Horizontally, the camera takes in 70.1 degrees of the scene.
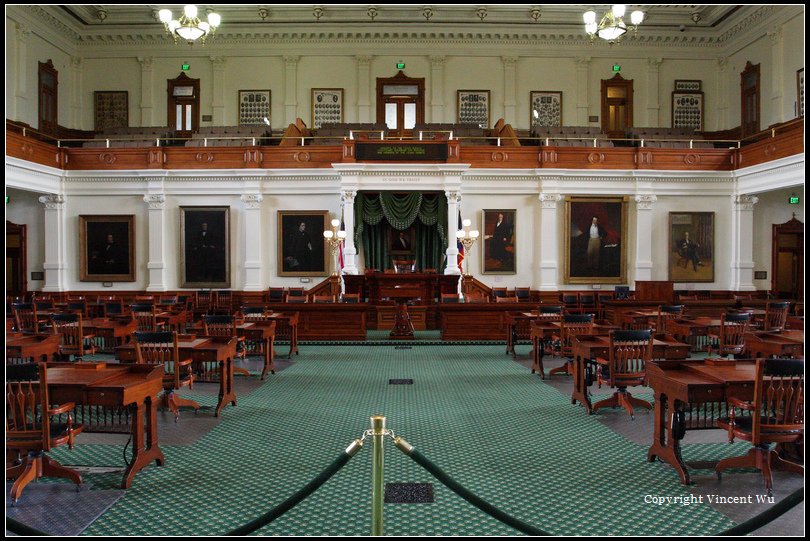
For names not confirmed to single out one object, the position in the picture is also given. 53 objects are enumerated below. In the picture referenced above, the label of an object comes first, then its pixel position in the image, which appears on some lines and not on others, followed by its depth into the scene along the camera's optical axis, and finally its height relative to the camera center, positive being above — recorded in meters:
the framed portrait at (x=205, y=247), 18.09 +0.54
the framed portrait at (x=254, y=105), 22.73 +6.27
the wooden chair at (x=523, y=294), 16.11 -0.83
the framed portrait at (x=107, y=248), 18.06 +0.51
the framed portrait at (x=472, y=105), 22.64 +6.24
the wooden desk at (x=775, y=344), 7.09 -1.00
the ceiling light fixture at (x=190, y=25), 13.16 +5.59
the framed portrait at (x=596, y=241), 18.05 +0.72
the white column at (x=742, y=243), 17.98 +0.66
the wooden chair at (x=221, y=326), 8.80 -0.94
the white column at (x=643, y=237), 17.98 +0.84
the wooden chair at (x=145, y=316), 10.59 -0.97
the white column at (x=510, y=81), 22.53 +7.14
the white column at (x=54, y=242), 17.80 +0.69
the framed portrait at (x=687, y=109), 22.89 +6.15
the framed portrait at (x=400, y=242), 18.53 +0.71
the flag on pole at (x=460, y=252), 16.94 +0.34
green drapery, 17.61 +1.62
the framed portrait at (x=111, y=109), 22.78 +6.14
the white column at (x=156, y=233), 17.91 +0.97
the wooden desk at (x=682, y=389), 4.62 -1.01
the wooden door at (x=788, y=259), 18.58 +0.16
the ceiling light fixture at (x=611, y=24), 12.57 +5.39
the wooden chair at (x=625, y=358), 6.50 -1.07
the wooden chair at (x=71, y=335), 8.86 -1.11
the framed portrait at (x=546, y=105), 22.69 +6.25
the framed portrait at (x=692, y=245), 18.22 +0.60
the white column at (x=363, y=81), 22.47 +7.12
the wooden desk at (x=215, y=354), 6.65 -1.05
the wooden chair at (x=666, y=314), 11.12 -0.98
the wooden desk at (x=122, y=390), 4.52 -1.00
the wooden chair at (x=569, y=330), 8.63 -0.98
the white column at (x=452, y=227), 16.67 +1.08
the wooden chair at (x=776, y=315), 11.43 -1.04
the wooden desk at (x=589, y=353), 6.90 -1.09
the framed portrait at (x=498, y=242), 18.20 +0.70
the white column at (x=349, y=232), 16.78 +0.94
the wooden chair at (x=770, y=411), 4.33 -1.14
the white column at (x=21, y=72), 19.34 +6.51
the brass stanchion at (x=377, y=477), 3.19 -1.18
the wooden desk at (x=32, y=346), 6.56 -0.96
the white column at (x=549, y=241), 17.84 +0.72
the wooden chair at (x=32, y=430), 4.23 -1.25
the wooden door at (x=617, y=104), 22.70 +6.32
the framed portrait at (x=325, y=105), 22.64 +6.24
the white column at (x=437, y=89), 22.48 +6.83
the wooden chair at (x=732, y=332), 9.23 -1.11
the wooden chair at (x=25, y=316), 10.26 -0.96
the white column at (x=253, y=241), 17.89 +0.72
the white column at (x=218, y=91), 22.59 +6.79
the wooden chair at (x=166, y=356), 6.32 -1.02
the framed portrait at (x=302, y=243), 18.16 +0.67
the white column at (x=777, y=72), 19.38 +6.49
